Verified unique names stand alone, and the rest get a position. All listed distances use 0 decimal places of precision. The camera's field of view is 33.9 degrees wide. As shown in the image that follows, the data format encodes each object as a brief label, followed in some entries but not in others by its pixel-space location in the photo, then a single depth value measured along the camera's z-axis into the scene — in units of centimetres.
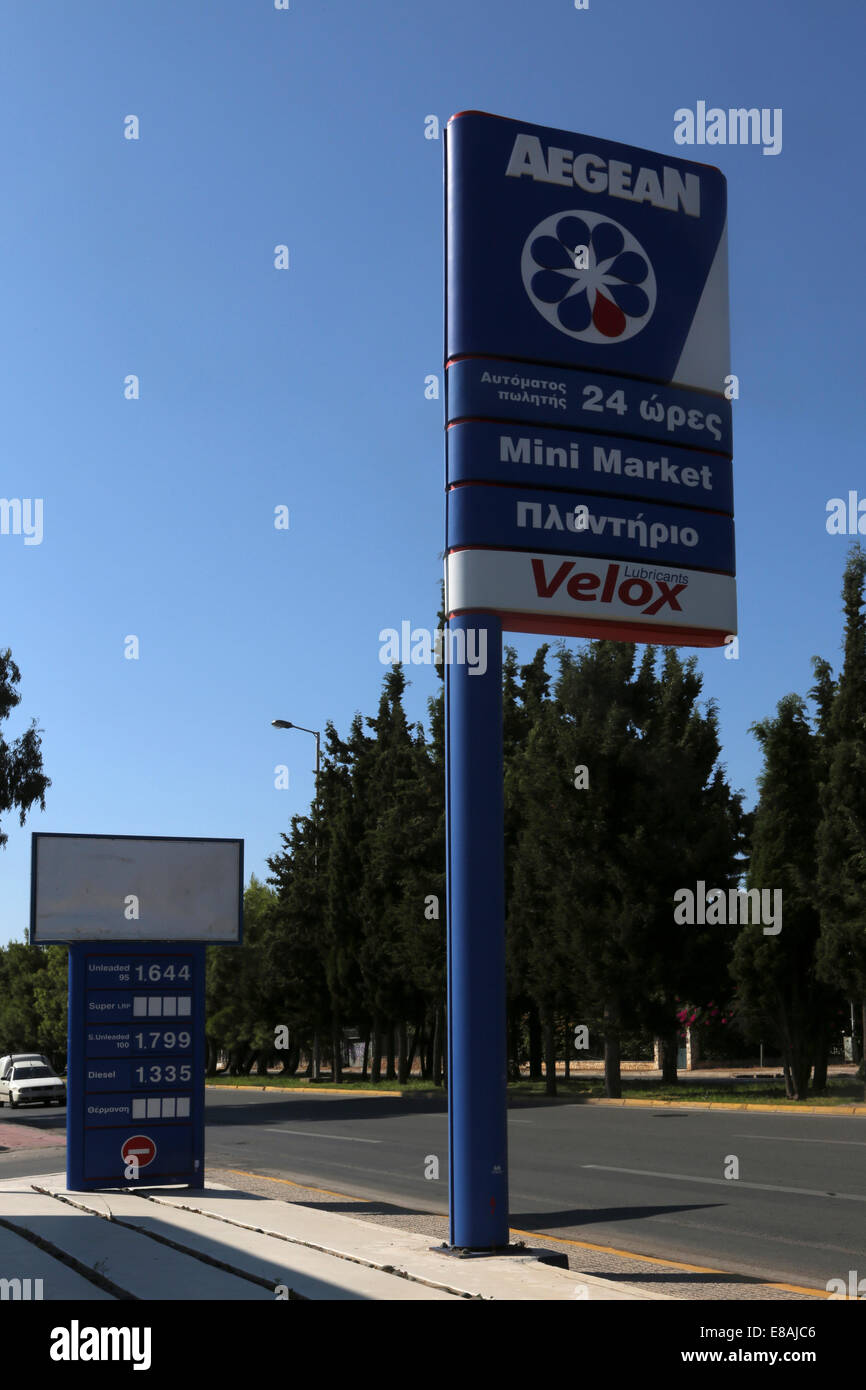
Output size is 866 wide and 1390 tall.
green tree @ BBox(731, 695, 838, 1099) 3180
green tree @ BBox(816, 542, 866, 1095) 2823
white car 4506
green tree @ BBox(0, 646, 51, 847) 4381
